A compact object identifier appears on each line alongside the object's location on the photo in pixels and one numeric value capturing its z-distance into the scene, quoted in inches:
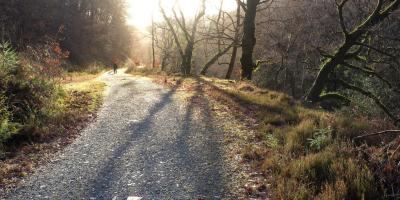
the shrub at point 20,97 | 387.9
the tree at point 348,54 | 592.7
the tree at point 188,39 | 1211.7
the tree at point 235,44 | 1060.2
